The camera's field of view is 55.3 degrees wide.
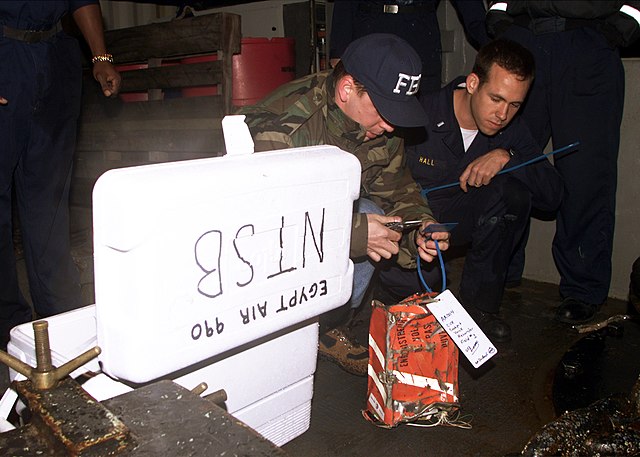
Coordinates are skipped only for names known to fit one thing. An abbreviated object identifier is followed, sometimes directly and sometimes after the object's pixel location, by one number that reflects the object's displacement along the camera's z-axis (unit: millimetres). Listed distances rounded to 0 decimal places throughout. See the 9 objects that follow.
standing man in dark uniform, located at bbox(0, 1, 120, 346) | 2217
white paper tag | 1775
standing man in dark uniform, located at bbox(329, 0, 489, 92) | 3203
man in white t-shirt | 2479
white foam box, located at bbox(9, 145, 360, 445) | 1061
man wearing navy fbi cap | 1881
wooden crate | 3514
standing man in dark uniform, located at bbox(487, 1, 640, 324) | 2648
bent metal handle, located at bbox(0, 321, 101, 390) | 813
